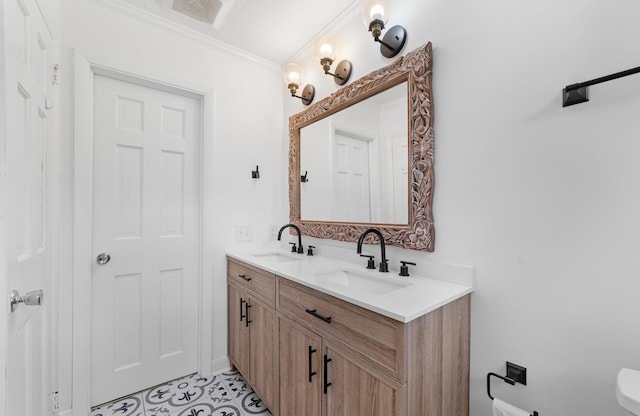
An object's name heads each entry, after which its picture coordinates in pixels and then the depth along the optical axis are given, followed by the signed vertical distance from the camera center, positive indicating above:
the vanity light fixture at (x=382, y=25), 1.40 +0.94
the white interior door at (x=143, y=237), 1.72 -0.19
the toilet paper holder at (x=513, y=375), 1.05 -0.65
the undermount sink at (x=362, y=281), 1.27 -0.37
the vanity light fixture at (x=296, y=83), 2.06 +0.94
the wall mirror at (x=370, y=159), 1.33 +0.30
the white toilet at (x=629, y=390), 0.67 -0.46
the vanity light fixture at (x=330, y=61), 1.74 +0.93
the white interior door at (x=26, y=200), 0.86 +0.03
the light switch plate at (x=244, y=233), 2.15 -0.20
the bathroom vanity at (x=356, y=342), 0.91 -0.53
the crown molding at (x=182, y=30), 1.70 +1.23
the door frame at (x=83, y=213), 1.58 -0.03
